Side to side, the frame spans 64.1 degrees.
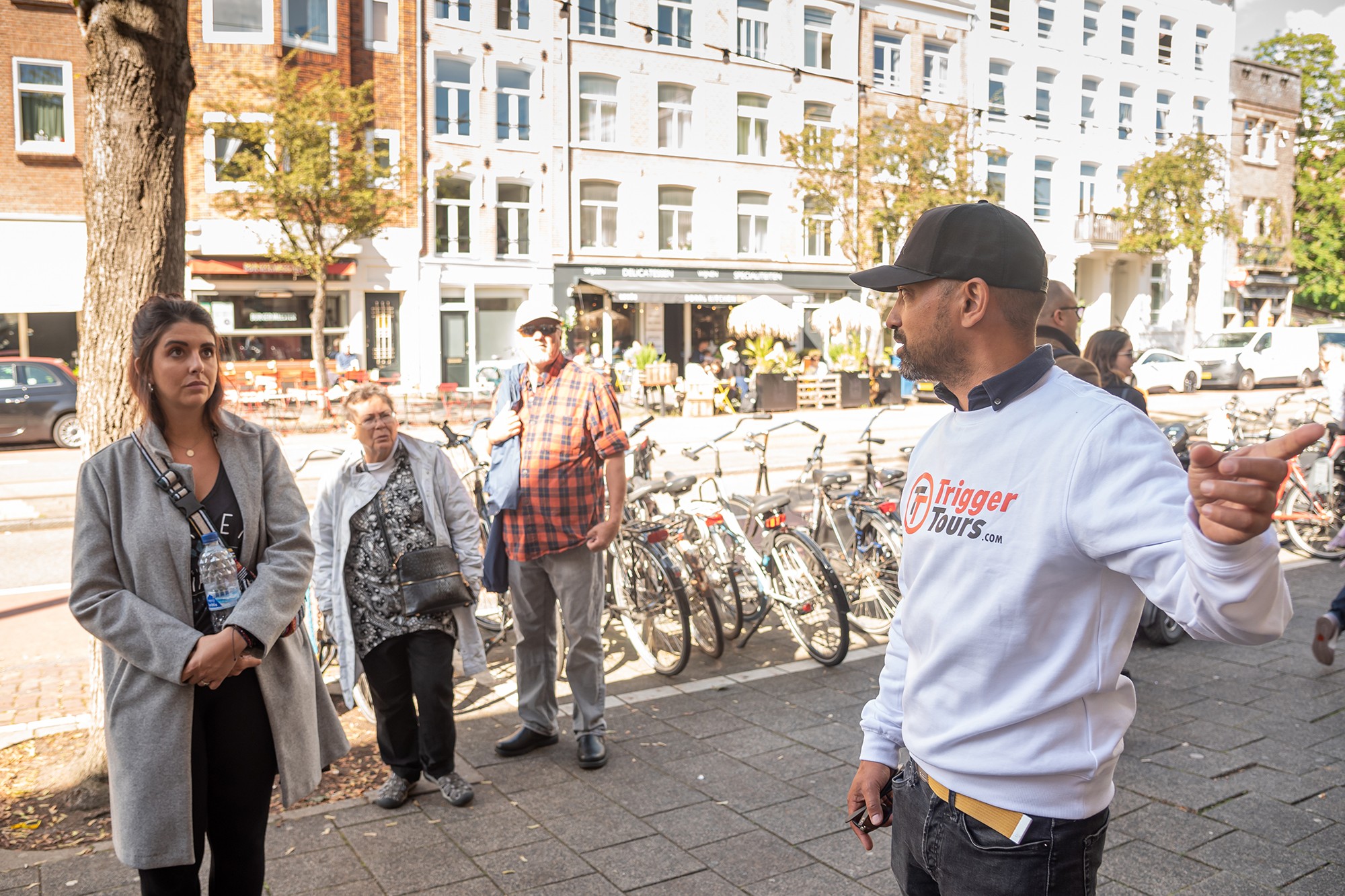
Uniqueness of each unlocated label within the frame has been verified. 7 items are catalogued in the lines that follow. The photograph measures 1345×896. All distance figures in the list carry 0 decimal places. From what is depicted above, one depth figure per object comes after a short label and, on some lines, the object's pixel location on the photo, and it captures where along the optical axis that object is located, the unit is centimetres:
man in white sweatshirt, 171
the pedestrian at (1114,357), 589
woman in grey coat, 268
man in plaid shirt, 488
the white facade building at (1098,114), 3691
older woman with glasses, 434
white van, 3344
